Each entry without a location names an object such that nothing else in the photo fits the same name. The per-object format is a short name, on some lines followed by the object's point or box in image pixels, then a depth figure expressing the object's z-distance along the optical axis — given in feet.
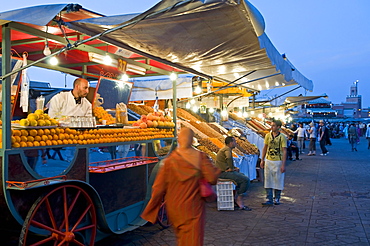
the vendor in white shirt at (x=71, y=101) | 17.92
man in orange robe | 10.32
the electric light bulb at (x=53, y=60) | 15.61
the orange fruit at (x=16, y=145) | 11.30
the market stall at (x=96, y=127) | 11.36
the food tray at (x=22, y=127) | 11.96
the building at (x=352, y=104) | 172.86
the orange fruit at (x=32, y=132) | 12.03
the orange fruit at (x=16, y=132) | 11.55
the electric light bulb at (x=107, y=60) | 17.42
